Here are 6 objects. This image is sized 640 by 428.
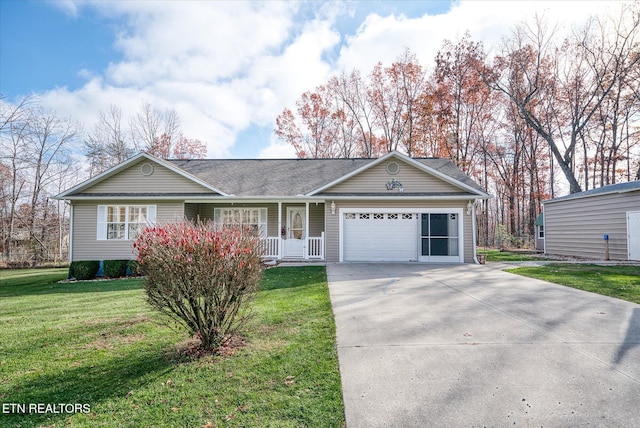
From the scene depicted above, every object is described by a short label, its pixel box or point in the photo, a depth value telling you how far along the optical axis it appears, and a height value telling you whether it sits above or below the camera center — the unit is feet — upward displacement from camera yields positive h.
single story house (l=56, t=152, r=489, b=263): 42.09 +3.08
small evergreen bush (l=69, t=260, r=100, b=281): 37.83 -4.43
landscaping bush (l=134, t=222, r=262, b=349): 11.65 -1.51
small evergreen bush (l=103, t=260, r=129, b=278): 38.91 -4.38
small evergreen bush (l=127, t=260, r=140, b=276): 38.34 -4.81
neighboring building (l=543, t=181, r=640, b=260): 42.91 +0.81
